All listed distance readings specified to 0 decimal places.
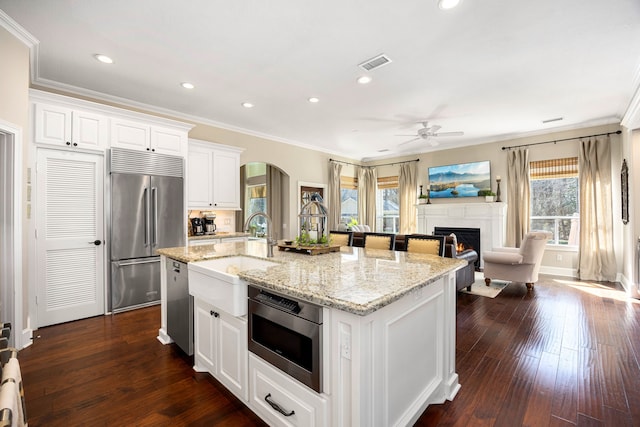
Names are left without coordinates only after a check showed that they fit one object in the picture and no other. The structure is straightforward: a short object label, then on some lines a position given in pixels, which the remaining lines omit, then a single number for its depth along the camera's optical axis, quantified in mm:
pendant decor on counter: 2587
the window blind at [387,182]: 7934
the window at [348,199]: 7968
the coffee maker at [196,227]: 4738
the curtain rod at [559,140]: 4962
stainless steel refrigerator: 3572
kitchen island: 1260
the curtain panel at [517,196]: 5844
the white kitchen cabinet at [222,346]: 1818
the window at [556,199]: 5523
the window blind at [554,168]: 5457
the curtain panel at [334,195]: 7402
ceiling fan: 4762
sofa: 3892
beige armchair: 4406
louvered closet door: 3160
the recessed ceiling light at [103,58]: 2961
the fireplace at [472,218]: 6039
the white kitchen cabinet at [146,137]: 3611
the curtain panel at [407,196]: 7387
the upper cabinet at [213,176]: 4547
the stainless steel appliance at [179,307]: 2367
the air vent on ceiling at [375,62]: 2987
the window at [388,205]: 8023
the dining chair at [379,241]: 3562
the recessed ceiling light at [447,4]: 2170
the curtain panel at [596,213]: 5020
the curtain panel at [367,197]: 8211
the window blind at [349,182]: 7904
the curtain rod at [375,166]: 7442
